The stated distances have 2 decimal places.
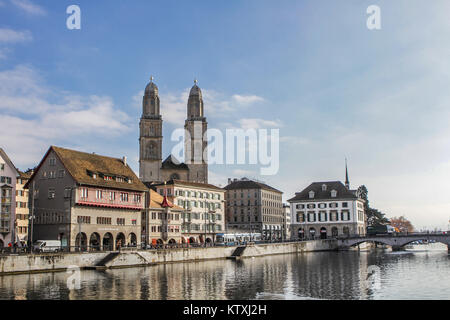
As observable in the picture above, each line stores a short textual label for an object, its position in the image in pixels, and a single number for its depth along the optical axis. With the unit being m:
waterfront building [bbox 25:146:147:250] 73.81
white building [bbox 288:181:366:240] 135.62
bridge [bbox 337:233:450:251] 113.78
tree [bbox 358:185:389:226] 175.21
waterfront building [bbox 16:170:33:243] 90.61
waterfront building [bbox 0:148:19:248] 72.12
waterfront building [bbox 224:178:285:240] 159.25
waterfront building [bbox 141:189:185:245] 90.44
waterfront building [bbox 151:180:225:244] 108.00
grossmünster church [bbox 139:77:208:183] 142.50
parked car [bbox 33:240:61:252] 61.62
